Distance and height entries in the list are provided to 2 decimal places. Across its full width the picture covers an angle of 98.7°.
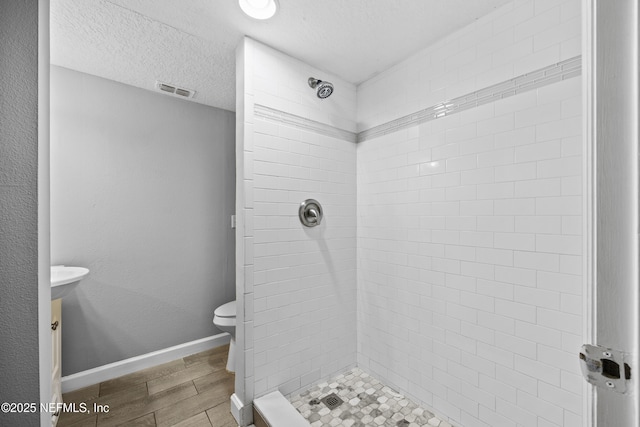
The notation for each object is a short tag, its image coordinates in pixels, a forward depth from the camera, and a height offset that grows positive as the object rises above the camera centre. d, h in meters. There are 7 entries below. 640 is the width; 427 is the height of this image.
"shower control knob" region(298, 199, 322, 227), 1.84 +0.01
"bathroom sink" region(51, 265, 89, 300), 1.37 -0.36
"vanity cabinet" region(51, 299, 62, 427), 1.52 -0.83
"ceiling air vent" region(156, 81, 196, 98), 2.16 +1.02
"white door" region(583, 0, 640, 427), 0.42 +0.03
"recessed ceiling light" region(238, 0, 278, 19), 1.40 +1.07
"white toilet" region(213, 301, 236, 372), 2.08 -0.84
